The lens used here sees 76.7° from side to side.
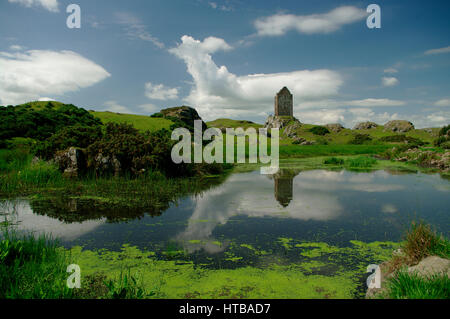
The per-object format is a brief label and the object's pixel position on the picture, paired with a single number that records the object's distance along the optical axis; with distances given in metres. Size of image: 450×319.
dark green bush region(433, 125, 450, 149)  34.34
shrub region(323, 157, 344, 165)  28.62
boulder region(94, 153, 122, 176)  16.08
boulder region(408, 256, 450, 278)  4.16
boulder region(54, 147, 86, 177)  15.52
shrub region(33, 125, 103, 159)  16.45
